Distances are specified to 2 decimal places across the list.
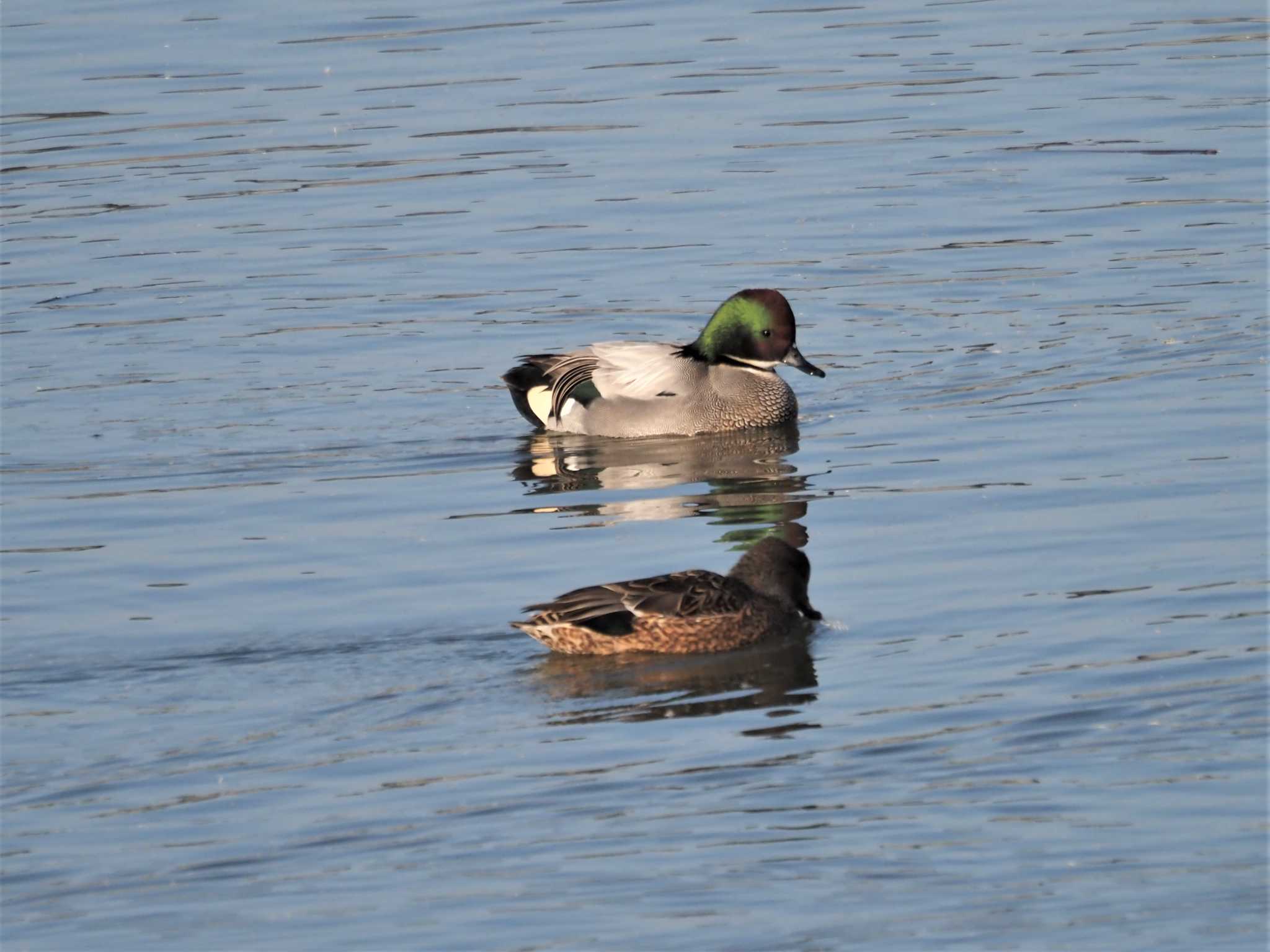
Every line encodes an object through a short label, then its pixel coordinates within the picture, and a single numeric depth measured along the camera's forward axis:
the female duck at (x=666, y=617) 19.59
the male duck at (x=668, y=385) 29.81
